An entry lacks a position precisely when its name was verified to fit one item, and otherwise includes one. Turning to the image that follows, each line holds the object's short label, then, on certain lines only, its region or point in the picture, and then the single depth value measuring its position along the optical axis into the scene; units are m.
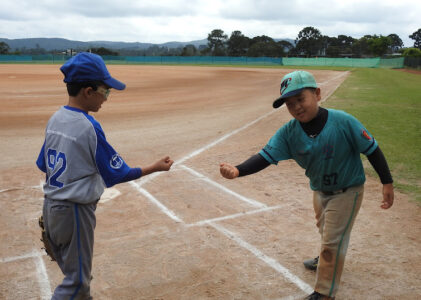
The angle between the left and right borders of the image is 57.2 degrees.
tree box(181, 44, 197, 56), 84.44
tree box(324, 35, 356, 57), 106.45
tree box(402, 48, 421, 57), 70.62
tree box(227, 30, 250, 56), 106.32
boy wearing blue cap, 2.35
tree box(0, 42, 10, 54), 76.16
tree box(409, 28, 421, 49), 144.00
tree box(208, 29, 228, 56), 114.38
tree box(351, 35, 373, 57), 108.60
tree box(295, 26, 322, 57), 104.62
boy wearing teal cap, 2.90
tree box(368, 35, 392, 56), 86.06
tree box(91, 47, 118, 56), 80.60
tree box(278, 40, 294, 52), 115.19
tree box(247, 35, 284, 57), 91.19
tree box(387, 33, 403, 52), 163.07
